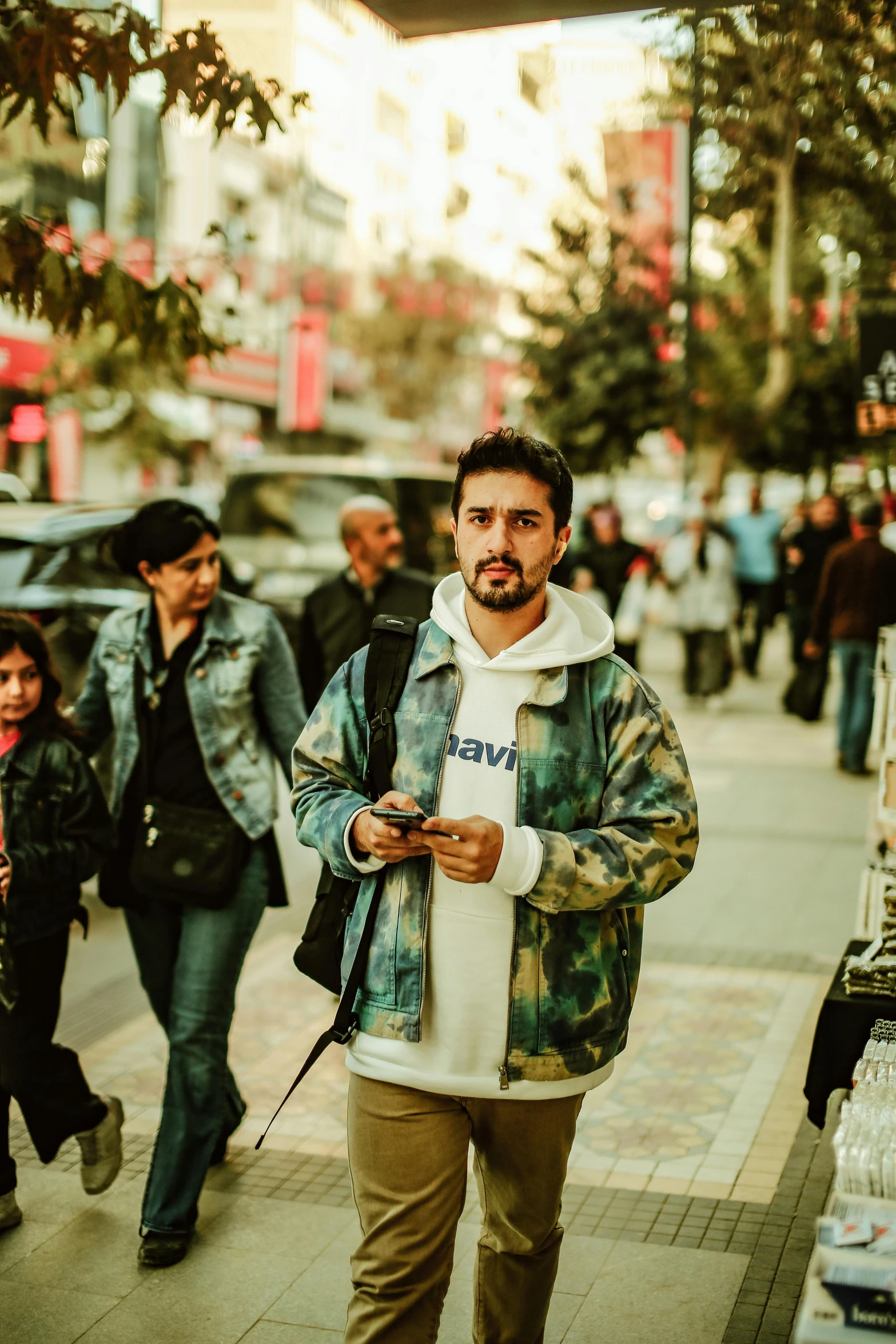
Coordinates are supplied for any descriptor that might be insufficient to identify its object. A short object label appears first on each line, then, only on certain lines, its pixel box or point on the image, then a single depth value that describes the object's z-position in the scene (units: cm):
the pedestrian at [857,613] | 1098
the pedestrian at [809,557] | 1505
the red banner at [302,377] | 3656
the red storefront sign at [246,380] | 3650
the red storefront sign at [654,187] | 1455
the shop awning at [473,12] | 415
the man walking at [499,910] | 275
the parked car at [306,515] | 1368
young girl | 400
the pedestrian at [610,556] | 1470
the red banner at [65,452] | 2375
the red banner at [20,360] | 2508
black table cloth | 364
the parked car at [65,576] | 771
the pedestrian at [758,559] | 1684
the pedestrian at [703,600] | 1466
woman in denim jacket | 405
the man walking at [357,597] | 623
